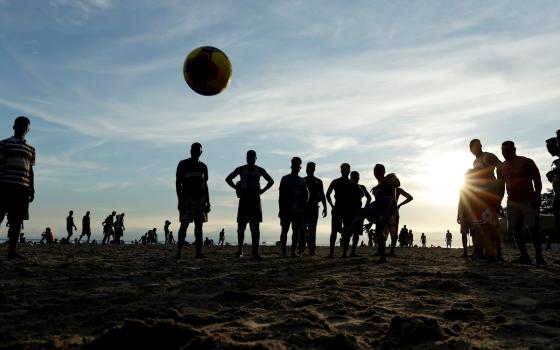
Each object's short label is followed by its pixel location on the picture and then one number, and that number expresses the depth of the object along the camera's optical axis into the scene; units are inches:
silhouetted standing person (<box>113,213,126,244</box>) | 1099.9
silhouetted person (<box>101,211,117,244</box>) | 1074.1
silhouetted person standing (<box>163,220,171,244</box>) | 1339.8
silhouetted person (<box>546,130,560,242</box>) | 279.6
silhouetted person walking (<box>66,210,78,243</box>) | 999.0
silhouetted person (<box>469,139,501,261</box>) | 315.3
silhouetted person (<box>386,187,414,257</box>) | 326.0
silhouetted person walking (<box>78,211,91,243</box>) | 1029.2
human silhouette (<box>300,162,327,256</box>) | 389.7
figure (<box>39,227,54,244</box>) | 955.9
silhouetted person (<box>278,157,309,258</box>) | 359.9
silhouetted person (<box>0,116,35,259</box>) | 260.7
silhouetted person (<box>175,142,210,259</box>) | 313.9
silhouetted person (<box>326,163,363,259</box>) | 366.3
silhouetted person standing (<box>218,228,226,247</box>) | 1413.5
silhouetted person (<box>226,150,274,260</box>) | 331.6
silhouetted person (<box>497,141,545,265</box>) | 287.0
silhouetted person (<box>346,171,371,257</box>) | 356.2
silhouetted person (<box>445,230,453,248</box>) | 1530.0
